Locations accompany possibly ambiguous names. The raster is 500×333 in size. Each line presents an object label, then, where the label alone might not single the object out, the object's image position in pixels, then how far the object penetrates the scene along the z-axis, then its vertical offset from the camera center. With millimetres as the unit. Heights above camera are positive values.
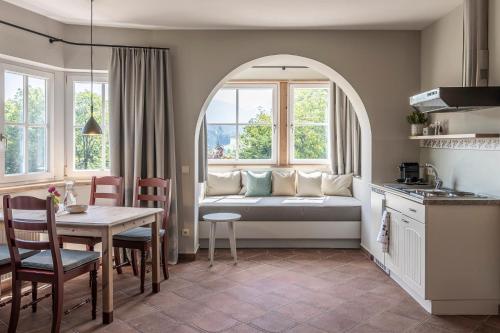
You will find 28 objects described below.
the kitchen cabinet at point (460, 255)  3350 -738
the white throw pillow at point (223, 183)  6219 -335
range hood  3357 +497
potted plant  4645 +414
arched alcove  4992 +608
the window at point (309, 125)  6648 +539
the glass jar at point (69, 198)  3661 -326
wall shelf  3376 +205
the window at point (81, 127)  5020 +369
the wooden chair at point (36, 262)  2875 -712
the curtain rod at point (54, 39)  4144 +1290
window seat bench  5398 -787
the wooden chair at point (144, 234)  3924 -692
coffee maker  4637 -137
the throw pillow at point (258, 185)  6133 -355
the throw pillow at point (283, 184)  6164 -342
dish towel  4219 -692
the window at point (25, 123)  4277 +382
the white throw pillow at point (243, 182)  6320 -332
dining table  3188 -489
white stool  4770 -730
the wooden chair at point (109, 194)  4328 -295
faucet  4173 -191
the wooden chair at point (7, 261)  3164 -748
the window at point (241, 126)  6688 +525
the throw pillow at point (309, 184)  6078 -343
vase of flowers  3436 -301
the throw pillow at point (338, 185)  6066 -355
